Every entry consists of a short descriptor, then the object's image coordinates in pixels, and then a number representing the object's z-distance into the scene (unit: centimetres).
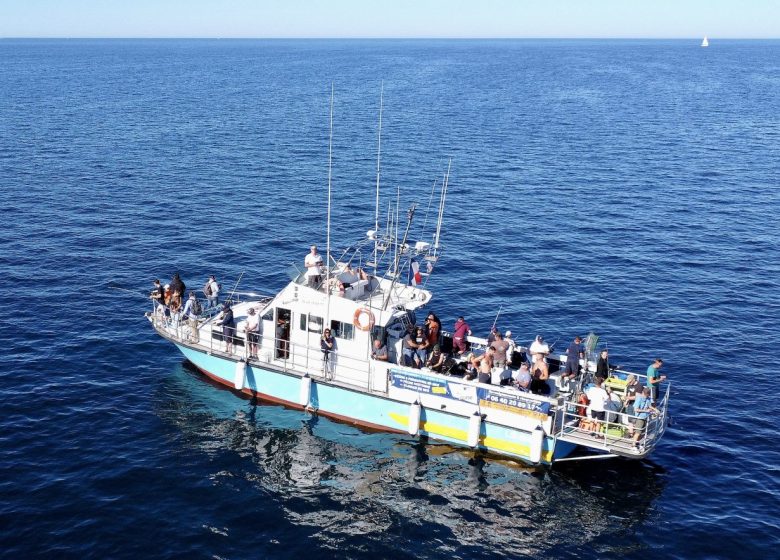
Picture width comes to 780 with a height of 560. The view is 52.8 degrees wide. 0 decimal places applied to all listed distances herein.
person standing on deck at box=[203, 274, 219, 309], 3516
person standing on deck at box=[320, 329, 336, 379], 3025
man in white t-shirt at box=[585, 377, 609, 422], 2744
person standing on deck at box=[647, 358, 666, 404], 2892
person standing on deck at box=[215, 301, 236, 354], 3259
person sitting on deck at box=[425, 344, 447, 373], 2988
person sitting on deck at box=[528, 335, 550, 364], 2919
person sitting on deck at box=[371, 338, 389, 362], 3005
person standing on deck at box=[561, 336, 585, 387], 2928
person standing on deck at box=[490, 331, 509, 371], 2972
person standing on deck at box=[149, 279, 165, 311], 3462
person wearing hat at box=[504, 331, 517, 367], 3063
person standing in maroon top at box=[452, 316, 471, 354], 3098
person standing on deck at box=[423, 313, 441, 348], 3022
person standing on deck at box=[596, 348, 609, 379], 2956
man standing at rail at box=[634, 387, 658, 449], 2695
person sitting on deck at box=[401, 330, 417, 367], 3001
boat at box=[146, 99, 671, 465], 2789
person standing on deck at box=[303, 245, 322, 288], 3070
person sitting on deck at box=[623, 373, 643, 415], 2838
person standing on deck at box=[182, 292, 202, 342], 3409
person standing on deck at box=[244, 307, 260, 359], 3188
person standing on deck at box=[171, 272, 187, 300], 3441
